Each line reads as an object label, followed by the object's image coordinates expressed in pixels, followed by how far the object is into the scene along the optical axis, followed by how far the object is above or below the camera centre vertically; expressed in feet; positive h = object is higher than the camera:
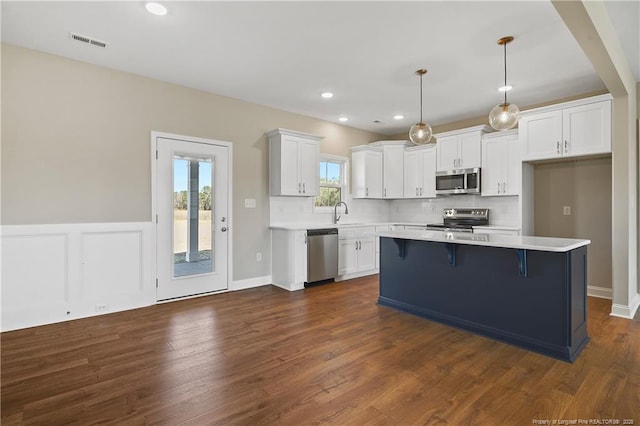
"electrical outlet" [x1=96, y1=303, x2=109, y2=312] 12.07 -3.44
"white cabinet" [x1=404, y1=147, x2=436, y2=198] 19.53 +2.41
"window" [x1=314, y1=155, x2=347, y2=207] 19.79 +1.93
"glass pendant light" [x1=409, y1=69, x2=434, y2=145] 11.80 +2.79
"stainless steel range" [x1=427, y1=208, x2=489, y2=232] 17.62 -0.41
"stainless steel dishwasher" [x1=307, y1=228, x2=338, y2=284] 16.28 -2.10
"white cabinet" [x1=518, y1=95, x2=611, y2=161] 12.76 +3.38
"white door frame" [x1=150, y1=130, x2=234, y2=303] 13.29 +0.97
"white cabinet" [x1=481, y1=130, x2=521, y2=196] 16.03 +2.39
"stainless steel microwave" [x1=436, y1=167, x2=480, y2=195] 17.37 +1.66
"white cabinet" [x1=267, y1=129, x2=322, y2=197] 16.35 +2.51
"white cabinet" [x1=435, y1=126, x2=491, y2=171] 17.39 +3.47
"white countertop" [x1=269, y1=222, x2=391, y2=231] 15.83 -0.68
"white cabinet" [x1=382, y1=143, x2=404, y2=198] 20.91 +2.62
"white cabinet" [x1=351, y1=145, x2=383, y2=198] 20.34 +2.51
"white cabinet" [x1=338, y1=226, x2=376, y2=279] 17.85 -2.17
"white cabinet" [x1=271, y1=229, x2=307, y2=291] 15.79 -2.22
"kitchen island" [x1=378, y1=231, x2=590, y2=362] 8.70 -2.21
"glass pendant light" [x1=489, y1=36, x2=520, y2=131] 9.89 +2.90
